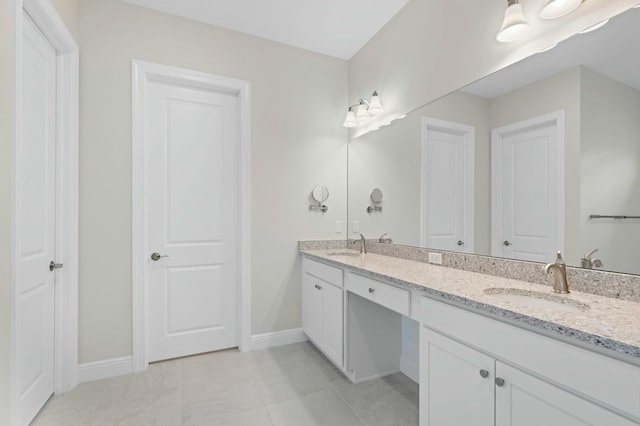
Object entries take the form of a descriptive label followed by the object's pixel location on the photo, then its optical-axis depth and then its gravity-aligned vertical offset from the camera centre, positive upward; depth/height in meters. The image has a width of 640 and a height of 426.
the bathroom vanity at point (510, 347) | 0.80 -0.45
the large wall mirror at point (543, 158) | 1.23 +0.28
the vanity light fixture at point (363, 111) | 2.61 +0.90
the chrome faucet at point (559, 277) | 1.27 -0.27
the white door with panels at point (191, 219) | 2.46 -0.07
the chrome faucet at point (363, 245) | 2.65 -0.30
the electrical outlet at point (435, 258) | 2.04 -0.31
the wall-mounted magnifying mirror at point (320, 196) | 2.91 +0.15
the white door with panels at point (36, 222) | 1.63 -0.07
